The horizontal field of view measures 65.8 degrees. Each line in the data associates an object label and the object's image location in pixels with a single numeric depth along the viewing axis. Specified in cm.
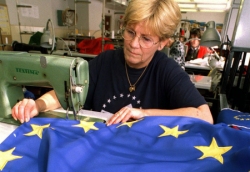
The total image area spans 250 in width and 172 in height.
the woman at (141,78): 92
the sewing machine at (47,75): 78
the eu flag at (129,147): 53
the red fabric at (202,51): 425
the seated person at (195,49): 409
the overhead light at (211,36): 175
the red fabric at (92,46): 313
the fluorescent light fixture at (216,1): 611
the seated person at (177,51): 213
